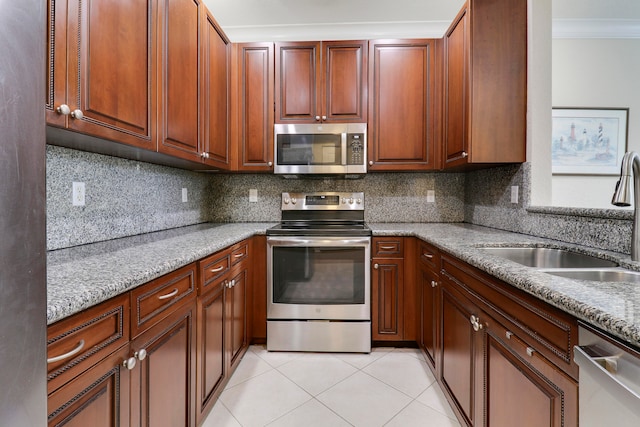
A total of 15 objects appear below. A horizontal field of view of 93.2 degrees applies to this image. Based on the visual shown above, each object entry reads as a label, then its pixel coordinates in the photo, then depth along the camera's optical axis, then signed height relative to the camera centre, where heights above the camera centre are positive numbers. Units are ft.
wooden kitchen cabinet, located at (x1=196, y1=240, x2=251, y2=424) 4.56 -1.96
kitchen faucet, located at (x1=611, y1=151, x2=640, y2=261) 3.27 +0.25
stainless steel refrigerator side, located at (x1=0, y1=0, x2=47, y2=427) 1.41 -0.02
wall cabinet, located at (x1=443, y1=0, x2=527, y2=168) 5.97 +2.63
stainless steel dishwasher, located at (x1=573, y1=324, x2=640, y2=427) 1.76 -1.06
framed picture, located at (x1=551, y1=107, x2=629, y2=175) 8.79 +2.11
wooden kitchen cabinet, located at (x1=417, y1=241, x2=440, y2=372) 5.82 -1.82
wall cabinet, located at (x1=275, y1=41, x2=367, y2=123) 7.84 +3.36
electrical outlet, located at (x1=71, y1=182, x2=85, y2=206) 4.42 +0.23
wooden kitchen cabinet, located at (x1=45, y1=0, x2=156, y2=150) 3.05 +1.66
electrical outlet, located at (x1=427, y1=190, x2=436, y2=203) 8.87 +0.47
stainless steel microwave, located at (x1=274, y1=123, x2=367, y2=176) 7.78 +1.60
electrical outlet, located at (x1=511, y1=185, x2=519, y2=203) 6.31 +0.39
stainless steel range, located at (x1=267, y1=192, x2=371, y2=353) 7.06 -1.86
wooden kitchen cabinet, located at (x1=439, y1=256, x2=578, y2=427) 2.48 -1.51
